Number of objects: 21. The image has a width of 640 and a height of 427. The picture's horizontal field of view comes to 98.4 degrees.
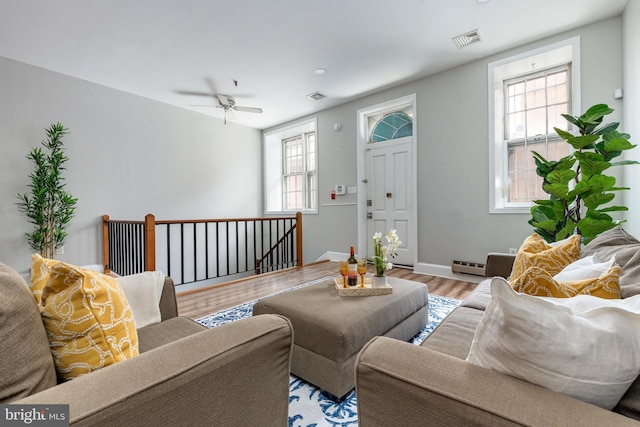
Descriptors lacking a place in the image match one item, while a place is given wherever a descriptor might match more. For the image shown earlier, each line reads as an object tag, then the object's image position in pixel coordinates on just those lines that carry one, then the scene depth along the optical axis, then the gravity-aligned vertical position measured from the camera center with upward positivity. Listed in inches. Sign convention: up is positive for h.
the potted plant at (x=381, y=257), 74.5 -13.2
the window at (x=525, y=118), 123.6 +42.3
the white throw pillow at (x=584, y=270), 37.8 -9.5
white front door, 164.6 +11.0
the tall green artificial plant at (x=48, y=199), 133.9 +6.8
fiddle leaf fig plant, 79.6 +7.8
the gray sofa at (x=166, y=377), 22.4 -14.9
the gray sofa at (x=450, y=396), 20.2 -15.2
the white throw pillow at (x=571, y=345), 21.7 -11.1
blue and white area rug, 50.1 -38.3
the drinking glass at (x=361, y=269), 75.6 -16.5
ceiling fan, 161.2 +65.7
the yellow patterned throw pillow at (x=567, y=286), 31.6 -9.3
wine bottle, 74.7 -17.2
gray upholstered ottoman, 54.1 -24.9
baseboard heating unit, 135.7 -29.8
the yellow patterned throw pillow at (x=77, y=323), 29.5 -12.1
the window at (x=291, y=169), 222.7 +34.7
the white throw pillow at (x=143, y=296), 53.6 -16.7
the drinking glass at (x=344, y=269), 75.4 -16.3
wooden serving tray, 72.0 -21.5
